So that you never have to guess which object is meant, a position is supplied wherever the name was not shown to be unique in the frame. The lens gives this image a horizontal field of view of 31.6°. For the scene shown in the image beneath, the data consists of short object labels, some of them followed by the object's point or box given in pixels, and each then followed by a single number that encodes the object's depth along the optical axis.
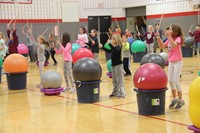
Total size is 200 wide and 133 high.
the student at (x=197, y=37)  20.39
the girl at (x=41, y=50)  10.88
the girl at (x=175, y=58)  7.27
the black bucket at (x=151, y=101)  6.91
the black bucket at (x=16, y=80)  10.83
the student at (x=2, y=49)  12.68
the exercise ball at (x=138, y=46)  17.45
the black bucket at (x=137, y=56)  17.96
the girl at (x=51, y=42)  17.78
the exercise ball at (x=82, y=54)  12.93
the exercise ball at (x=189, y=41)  19.35
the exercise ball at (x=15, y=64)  10.55
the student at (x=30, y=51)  20.77
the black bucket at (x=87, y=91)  8.43
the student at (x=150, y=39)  15.25
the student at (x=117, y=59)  8.77
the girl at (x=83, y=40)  15.73
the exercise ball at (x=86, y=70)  8.33
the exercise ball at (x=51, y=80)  9.70
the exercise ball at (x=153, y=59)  12.03
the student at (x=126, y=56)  12.68
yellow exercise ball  4.94
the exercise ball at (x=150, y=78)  6.85
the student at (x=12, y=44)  16.34
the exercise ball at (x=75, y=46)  16.69
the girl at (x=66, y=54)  9.91
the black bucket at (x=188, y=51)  19.70
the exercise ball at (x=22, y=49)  20.50
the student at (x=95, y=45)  14.11
